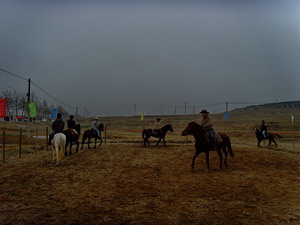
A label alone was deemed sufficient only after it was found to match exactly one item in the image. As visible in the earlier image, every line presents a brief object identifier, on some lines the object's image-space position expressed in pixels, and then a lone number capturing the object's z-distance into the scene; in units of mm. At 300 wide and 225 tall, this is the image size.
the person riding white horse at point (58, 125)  12391
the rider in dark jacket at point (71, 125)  14747
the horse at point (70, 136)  14461
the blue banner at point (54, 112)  23953
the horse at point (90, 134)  16684
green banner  18106
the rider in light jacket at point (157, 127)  18375
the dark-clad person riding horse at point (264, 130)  19541
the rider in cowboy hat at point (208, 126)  10586
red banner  13445
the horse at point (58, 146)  11328
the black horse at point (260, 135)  19516
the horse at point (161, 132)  18266
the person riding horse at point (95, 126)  16891
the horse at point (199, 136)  10383
